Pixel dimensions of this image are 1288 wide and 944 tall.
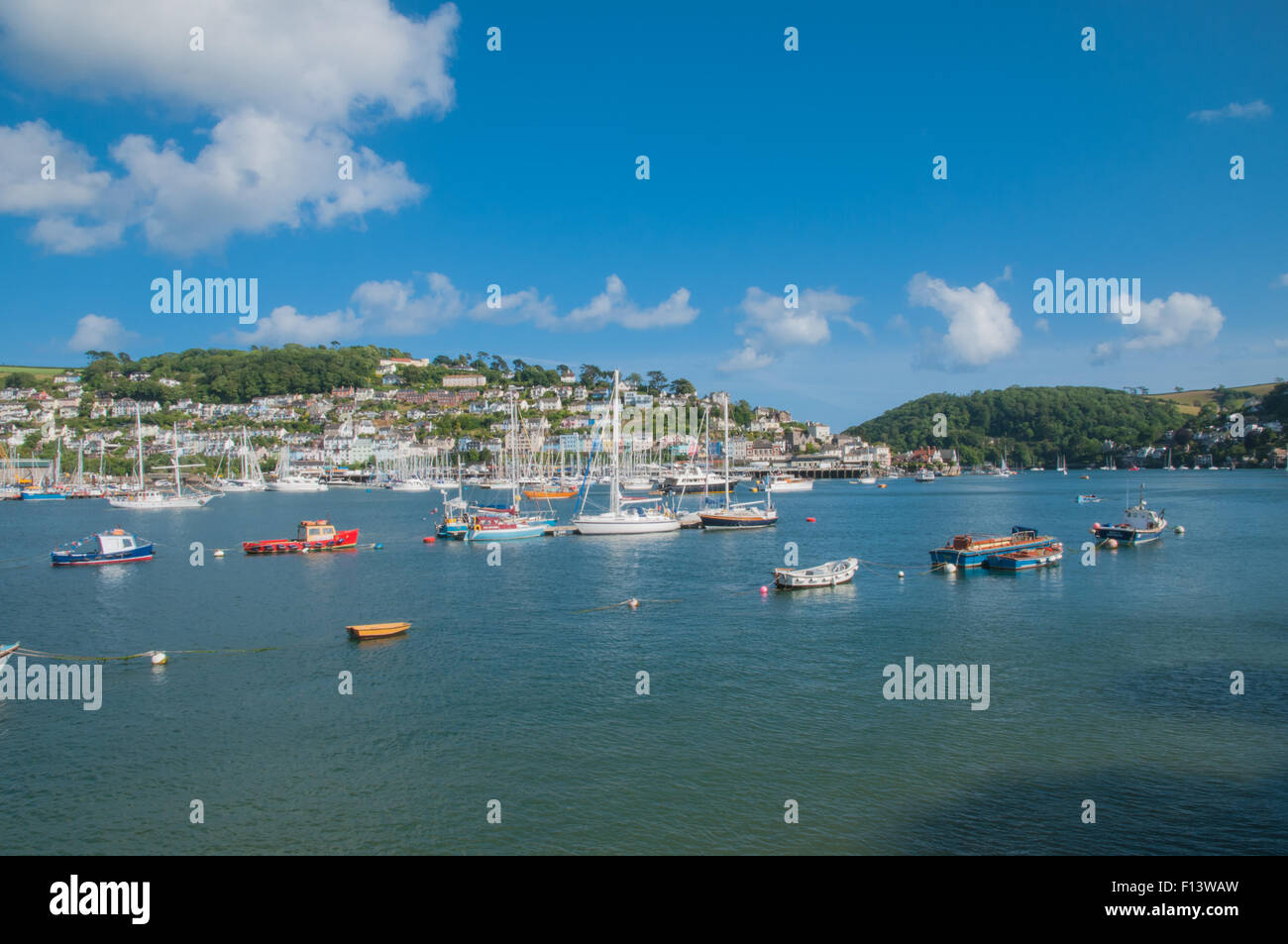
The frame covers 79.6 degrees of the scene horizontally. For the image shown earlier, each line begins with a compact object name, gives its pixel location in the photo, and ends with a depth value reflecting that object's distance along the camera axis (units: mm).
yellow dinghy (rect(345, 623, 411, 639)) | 25578
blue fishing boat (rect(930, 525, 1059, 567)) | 39062
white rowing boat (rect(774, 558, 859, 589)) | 33969
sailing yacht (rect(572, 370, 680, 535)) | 55438
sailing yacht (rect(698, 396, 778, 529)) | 60031
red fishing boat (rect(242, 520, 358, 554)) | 47750
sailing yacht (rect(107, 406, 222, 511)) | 84875
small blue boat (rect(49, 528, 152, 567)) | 42875
